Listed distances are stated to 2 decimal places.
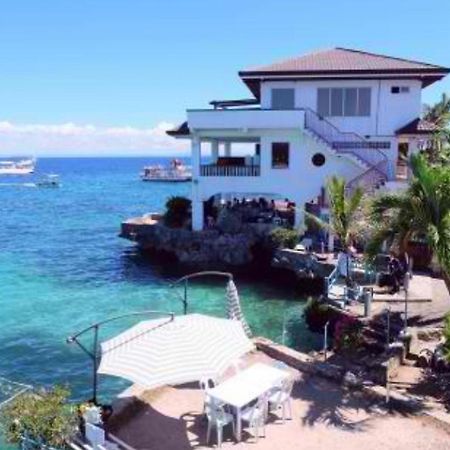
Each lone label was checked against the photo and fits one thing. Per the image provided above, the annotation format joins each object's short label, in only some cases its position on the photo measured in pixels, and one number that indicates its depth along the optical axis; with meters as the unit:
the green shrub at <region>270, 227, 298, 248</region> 31.92
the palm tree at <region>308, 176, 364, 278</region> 22.58
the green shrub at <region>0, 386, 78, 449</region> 11.19
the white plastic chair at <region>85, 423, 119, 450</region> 11.37
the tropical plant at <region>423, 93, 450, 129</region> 59.74
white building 34.66
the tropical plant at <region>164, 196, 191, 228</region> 37.81
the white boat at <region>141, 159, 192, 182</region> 137.88
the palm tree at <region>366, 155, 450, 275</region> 13.98
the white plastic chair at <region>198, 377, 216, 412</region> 12.55
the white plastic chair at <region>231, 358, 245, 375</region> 14.00
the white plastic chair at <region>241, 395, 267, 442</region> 12.36
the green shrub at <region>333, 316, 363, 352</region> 18.20
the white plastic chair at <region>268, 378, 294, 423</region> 13.10
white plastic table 12.22
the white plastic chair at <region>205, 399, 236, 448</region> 11.98
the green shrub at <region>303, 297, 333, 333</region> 20.95
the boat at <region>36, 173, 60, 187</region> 127.81
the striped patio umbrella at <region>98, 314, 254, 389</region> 11.81
